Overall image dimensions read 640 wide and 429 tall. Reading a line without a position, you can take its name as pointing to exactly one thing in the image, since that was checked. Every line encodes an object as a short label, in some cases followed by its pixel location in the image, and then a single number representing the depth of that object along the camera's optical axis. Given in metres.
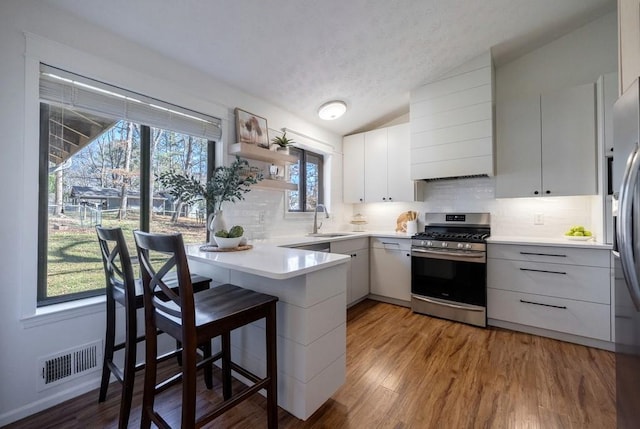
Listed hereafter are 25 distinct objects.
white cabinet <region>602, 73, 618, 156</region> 2.39
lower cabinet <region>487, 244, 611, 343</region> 2.33
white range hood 2.95
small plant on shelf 2.92
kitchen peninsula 1.45
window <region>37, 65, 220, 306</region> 1.68
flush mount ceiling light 3.22
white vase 2.05
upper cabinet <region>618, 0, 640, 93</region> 1.16
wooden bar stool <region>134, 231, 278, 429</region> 1.08
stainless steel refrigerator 0.94
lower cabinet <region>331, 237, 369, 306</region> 3.08
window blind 1.62
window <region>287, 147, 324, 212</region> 3.50
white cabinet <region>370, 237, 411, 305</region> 3.26
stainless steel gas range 2.77
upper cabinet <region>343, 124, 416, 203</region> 3.58
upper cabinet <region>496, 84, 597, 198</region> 2.58
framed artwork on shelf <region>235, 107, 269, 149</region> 2.59
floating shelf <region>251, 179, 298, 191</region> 2.75
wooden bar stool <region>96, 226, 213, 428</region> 1.39
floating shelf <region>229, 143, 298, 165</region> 2.48
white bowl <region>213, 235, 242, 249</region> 1.93
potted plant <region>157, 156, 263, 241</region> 1.92
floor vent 1.59
